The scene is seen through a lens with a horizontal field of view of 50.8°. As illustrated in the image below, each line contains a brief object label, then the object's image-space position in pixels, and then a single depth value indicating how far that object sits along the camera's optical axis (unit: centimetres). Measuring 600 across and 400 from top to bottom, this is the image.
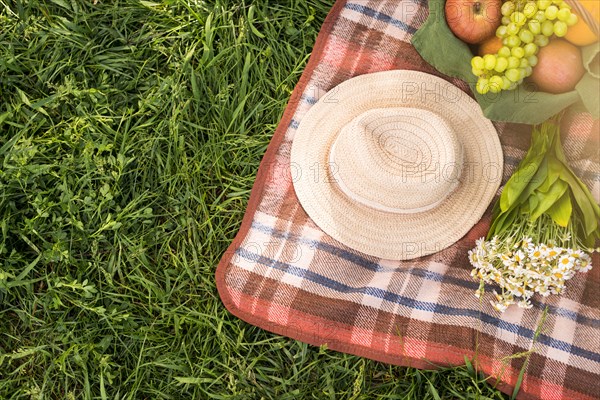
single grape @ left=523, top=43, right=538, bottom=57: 194
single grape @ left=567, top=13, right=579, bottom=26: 189
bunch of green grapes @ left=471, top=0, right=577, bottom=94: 191
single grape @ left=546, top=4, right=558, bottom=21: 189
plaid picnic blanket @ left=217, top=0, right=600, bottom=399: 207
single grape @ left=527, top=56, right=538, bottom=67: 198
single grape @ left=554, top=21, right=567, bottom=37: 190
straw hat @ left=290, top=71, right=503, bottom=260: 203
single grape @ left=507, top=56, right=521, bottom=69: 194
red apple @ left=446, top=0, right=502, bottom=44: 203
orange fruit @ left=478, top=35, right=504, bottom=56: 206
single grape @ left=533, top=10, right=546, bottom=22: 192
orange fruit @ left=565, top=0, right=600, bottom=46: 188
